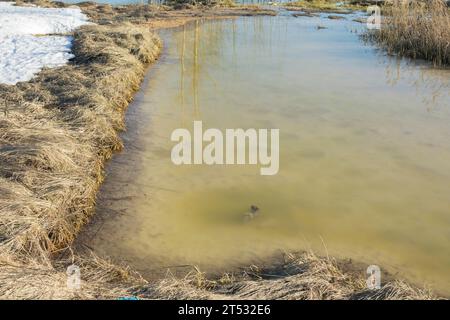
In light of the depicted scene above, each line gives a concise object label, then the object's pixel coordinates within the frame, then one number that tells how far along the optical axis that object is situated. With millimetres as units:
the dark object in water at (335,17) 15768
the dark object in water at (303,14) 16247
